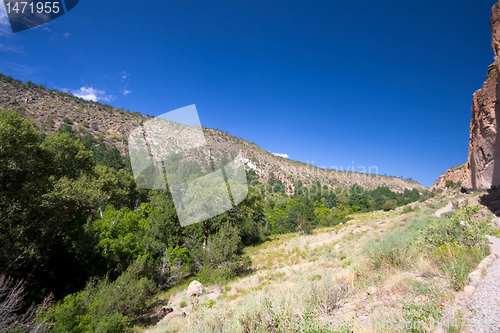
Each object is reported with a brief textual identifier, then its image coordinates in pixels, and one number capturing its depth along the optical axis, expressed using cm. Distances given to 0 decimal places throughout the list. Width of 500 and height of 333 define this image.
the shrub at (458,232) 568
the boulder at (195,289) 1127
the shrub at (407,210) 2405
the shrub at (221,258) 1291
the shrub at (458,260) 389
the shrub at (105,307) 648
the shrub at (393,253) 598
